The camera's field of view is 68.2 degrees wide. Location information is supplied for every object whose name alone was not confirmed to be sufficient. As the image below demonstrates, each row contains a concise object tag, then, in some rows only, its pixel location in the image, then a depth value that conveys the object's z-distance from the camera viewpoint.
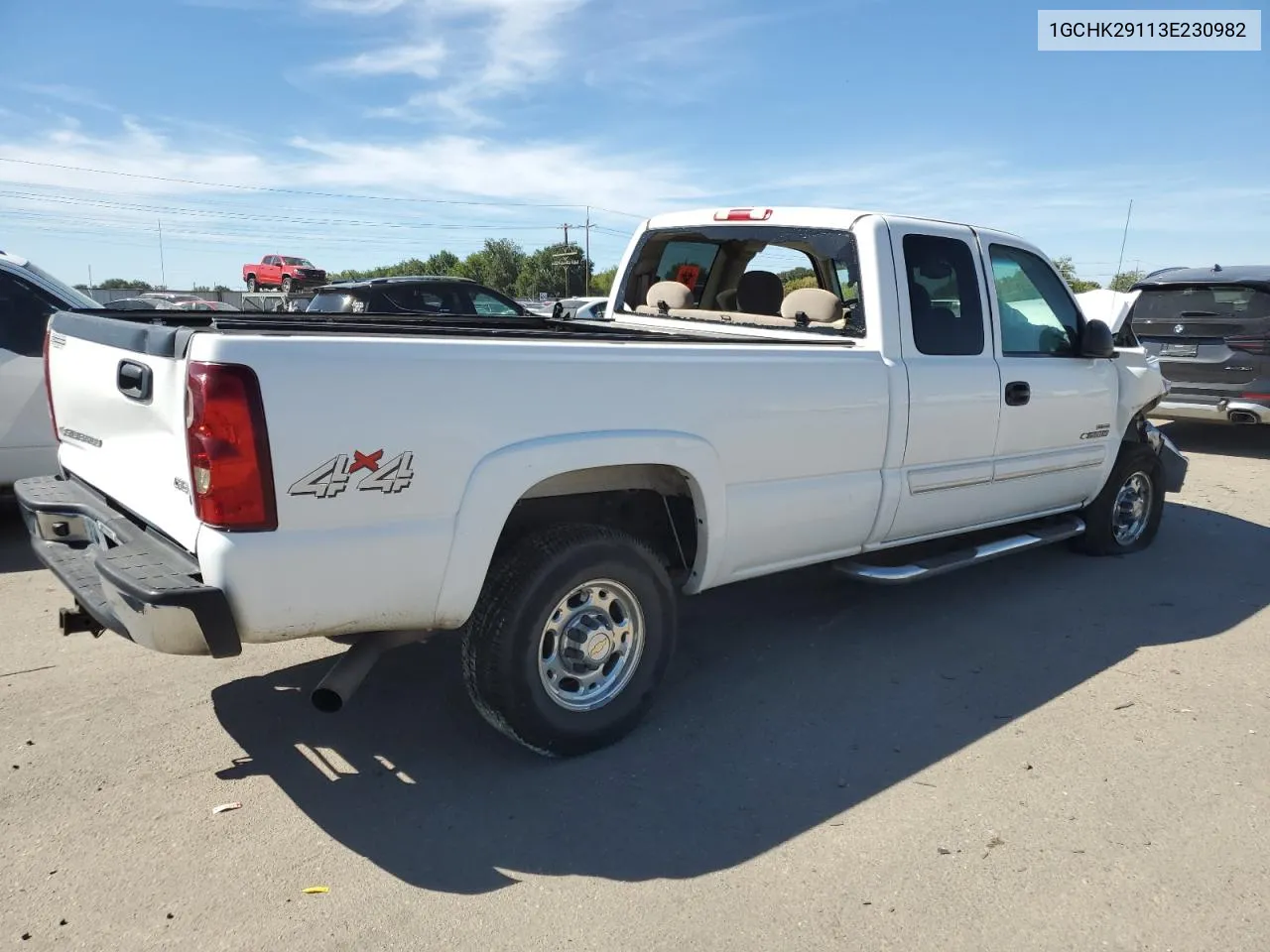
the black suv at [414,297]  11.59
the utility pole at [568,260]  85.44
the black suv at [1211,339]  9.69
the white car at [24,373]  5.91
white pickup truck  2.60
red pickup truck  36.94
